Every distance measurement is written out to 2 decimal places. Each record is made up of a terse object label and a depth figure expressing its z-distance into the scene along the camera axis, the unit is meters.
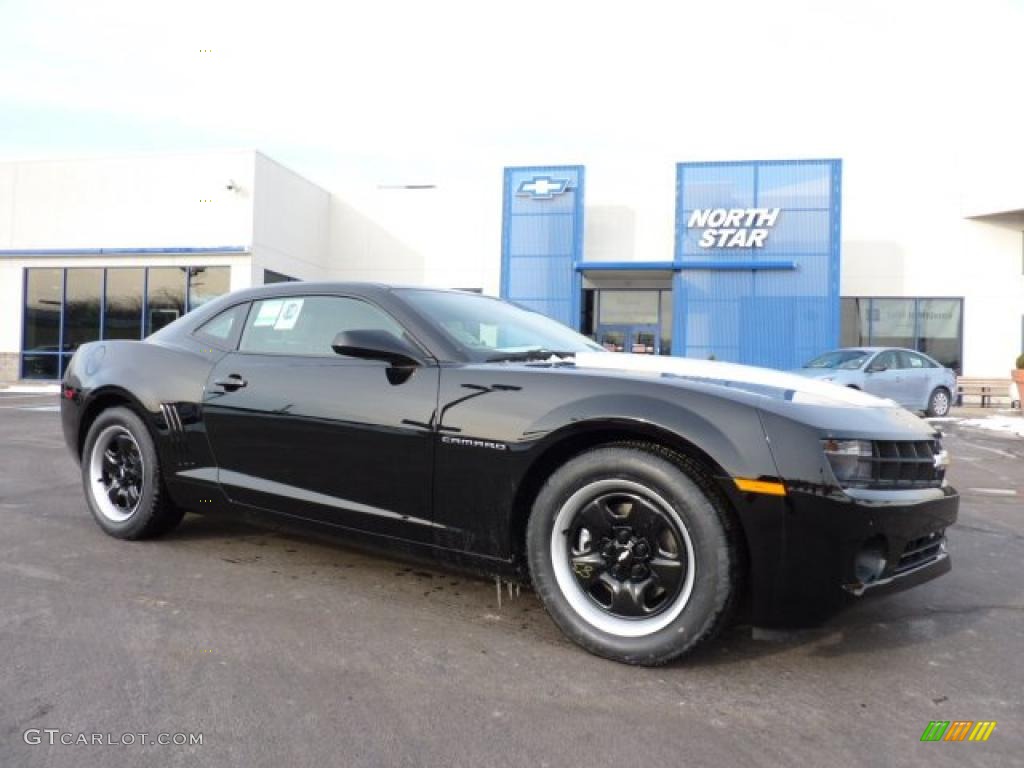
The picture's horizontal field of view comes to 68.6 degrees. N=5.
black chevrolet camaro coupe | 2.39
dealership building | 20.47
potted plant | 14.87
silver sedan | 12.94
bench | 19.59
